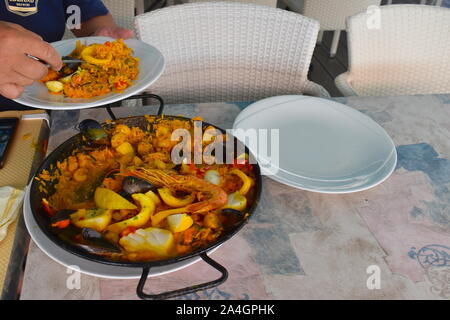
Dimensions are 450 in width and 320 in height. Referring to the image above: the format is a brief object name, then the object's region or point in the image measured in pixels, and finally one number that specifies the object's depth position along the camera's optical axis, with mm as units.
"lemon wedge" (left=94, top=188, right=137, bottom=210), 825
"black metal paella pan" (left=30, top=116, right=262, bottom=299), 714
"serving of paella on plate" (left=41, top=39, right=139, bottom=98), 1038
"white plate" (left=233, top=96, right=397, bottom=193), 1010
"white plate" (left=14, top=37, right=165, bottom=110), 978
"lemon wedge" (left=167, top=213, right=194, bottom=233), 793
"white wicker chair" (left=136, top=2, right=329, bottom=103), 1537
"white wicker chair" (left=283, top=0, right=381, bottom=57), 2947
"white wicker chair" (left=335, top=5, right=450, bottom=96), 1590
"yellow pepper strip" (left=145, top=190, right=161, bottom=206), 852
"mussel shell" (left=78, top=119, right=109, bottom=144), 983
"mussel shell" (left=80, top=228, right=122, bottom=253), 736
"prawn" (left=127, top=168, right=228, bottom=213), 854
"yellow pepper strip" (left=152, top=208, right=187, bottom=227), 821
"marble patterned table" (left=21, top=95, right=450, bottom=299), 808
